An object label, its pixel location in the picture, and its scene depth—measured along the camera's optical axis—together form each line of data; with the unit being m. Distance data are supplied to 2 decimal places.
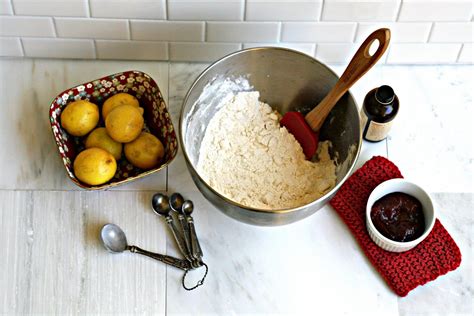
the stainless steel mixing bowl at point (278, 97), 1.05
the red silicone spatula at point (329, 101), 0.98
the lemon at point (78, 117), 1.10
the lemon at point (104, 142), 1.11
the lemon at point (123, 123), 1.08
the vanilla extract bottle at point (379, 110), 1.12
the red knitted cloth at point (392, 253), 1.07
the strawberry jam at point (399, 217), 1.08
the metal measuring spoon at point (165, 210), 1.09
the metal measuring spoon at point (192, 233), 1.08
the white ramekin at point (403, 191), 1.06
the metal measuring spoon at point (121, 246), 1.07
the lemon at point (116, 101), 1.13
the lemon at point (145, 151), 1.10
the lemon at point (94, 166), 1.06
